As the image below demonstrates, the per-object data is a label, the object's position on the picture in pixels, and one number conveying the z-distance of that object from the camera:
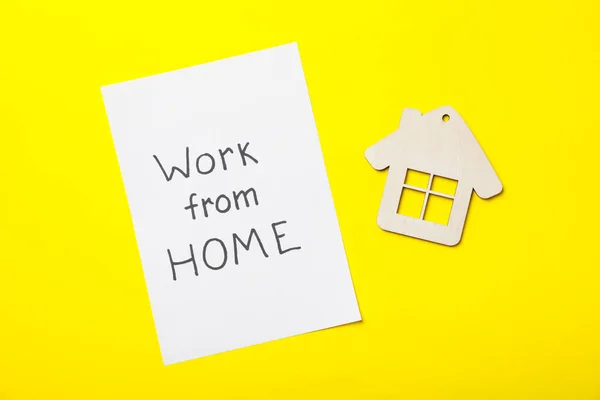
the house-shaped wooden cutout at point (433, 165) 0.65
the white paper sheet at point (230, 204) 0.65
